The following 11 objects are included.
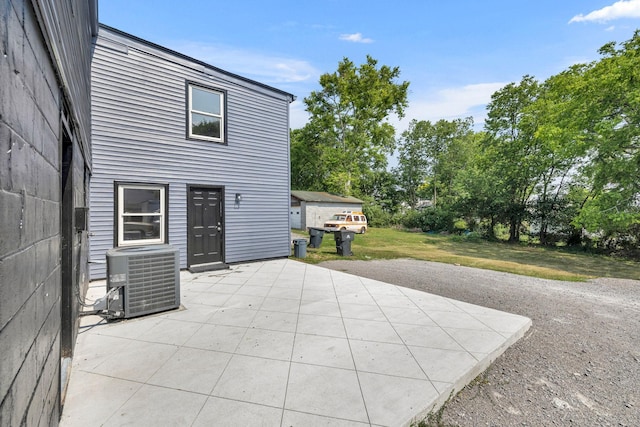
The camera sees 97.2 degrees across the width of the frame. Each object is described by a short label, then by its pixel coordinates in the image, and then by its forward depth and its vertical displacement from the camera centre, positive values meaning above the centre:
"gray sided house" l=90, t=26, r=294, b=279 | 5.88 +1.50
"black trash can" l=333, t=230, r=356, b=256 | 10.26 -0.85
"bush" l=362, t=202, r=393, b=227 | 26.36 +0.19
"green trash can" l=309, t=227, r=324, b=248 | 11.61 -0.77
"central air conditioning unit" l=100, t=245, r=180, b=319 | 3.65 -0.85
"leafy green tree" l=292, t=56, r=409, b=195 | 25.11 +9.58
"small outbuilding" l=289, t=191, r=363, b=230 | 20.92 +0.79
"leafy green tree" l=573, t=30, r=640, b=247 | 9.86 +2.97
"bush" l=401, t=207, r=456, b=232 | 22.06 -0.18
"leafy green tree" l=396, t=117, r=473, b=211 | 31.95 +7.49
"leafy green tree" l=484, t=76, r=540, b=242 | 17.25 +4.56
